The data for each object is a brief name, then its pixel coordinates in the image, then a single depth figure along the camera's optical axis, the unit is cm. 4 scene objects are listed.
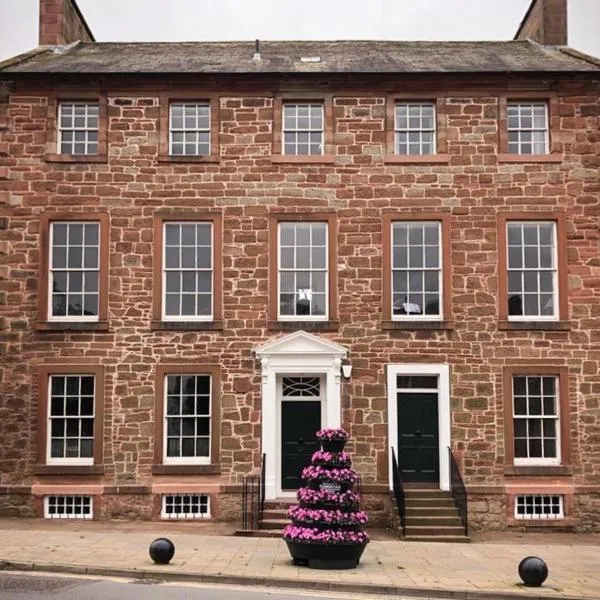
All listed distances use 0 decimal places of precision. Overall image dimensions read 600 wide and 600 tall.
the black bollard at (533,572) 1382
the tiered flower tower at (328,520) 1501
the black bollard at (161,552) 1470
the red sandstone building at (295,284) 2048
